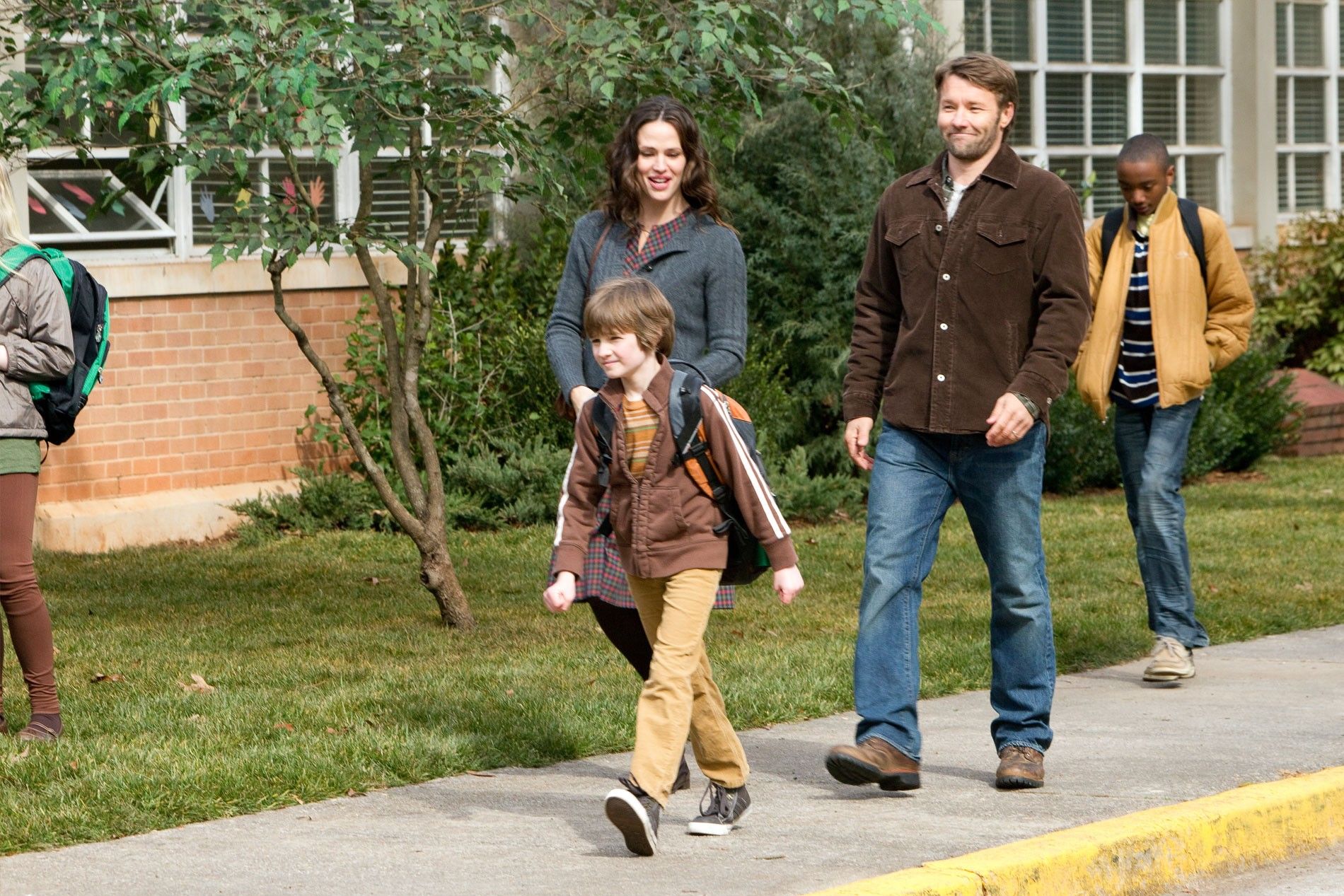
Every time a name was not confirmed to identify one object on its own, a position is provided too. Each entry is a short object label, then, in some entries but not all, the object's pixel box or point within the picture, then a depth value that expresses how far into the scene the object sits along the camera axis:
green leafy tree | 13.94
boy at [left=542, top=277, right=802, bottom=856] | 9.45
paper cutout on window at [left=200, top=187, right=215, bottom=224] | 24.33
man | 10.53
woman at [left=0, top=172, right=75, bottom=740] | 11.87
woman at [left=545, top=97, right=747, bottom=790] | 10.57
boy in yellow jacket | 14.21
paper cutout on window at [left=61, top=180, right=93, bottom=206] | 23.37
